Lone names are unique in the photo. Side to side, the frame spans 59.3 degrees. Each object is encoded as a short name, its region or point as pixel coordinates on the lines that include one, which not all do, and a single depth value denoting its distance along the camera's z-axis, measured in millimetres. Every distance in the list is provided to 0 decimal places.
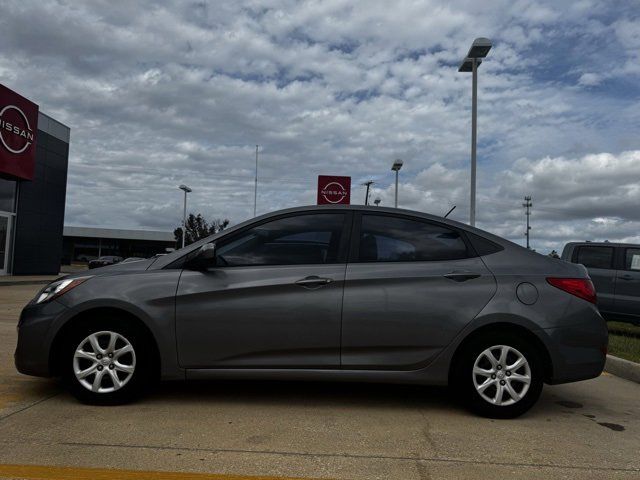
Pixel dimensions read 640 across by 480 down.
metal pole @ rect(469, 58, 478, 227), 13797
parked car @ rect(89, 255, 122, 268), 41438
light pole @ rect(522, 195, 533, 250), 62281
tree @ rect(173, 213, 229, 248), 67812
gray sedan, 4430
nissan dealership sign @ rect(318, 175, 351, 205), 16359
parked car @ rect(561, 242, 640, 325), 10148
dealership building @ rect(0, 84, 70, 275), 21672
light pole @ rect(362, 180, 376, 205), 33344
